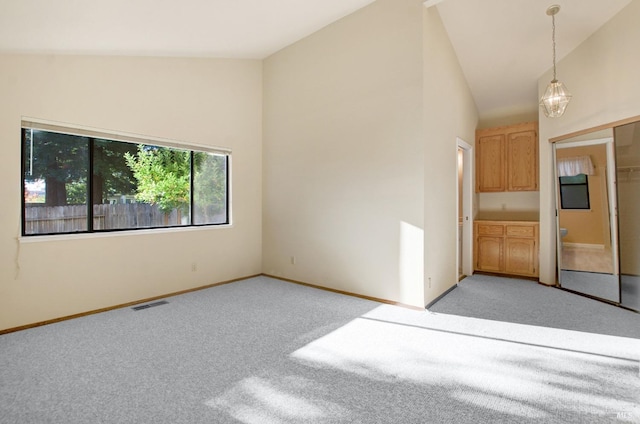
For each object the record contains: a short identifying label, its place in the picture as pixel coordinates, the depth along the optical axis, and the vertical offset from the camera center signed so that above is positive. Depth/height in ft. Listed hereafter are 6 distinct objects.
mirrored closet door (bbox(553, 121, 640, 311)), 12.35 +0.05
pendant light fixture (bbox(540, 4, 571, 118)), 12.42 +4.53
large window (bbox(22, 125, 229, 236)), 11.30 +1.40
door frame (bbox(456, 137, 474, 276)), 18.37 +0.42
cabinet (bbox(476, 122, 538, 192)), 17.66 +3.20
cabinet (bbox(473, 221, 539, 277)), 17.28 -1.76
